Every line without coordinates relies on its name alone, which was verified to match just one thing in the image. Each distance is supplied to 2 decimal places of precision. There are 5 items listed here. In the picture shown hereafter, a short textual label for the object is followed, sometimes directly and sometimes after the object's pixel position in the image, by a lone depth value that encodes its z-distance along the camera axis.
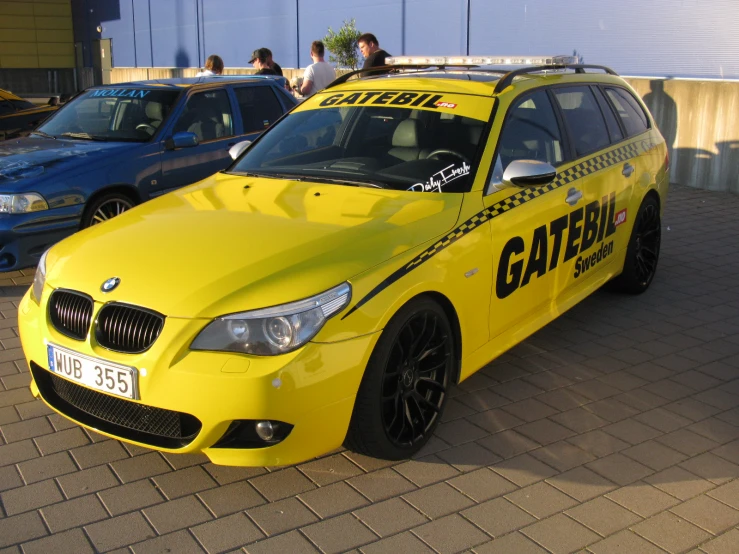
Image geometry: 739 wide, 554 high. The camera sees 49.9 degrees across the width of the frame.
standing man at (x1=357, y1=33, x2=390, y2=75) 10.65
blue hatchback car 6.21
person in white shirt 11.28
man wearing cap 12.05
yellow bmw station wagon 3.16
